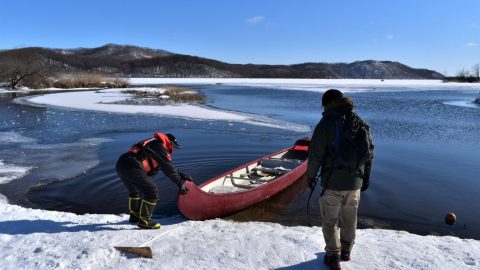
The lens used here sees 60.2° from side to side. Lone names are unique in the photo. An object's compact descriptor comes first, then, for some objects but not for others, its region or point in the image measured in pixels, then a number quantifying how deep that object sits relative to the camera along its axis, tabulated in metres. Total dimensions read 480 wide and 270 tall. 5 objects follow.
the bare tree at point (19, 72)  43.03
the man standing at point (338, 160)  3.81
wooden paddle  4.38
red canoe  5.78
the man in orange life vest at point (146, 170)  5.13
